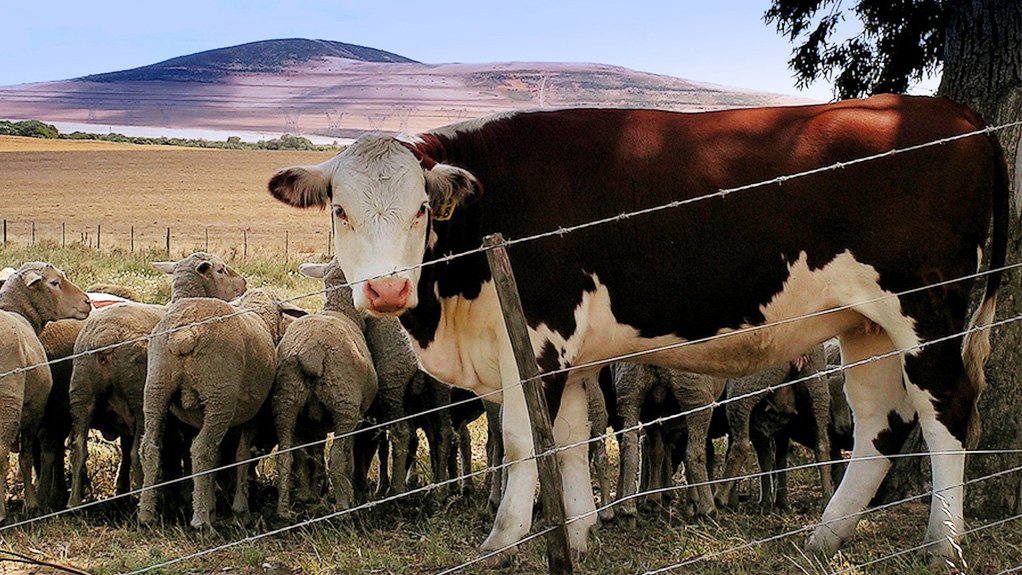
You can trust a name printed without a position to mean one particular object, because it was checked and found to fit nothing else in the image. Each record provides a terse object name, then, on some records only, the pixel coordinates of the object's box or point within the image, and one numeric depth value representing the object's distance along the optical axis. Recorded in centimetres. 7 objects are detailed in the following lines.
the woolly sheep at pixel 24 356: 785
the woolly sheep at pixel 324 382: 838
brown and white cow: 618
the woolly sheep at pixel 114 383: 835
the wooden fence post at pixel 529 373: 446
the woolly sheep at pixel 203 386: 778
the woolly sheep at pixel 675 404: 798
